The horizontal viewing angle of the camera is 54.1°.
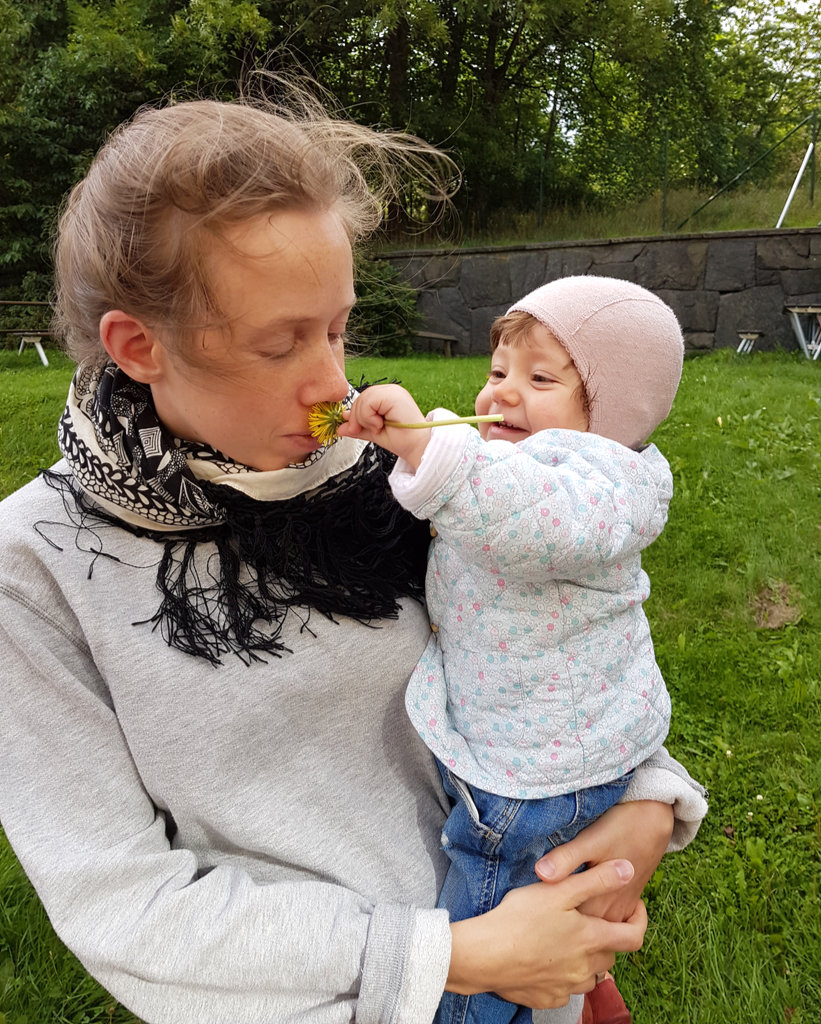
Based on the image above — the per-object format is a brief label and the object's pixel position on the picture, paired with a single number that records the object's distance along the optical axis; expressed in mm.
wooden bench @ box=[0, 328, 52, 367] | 10430
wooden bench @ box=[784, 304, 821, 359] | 9812
